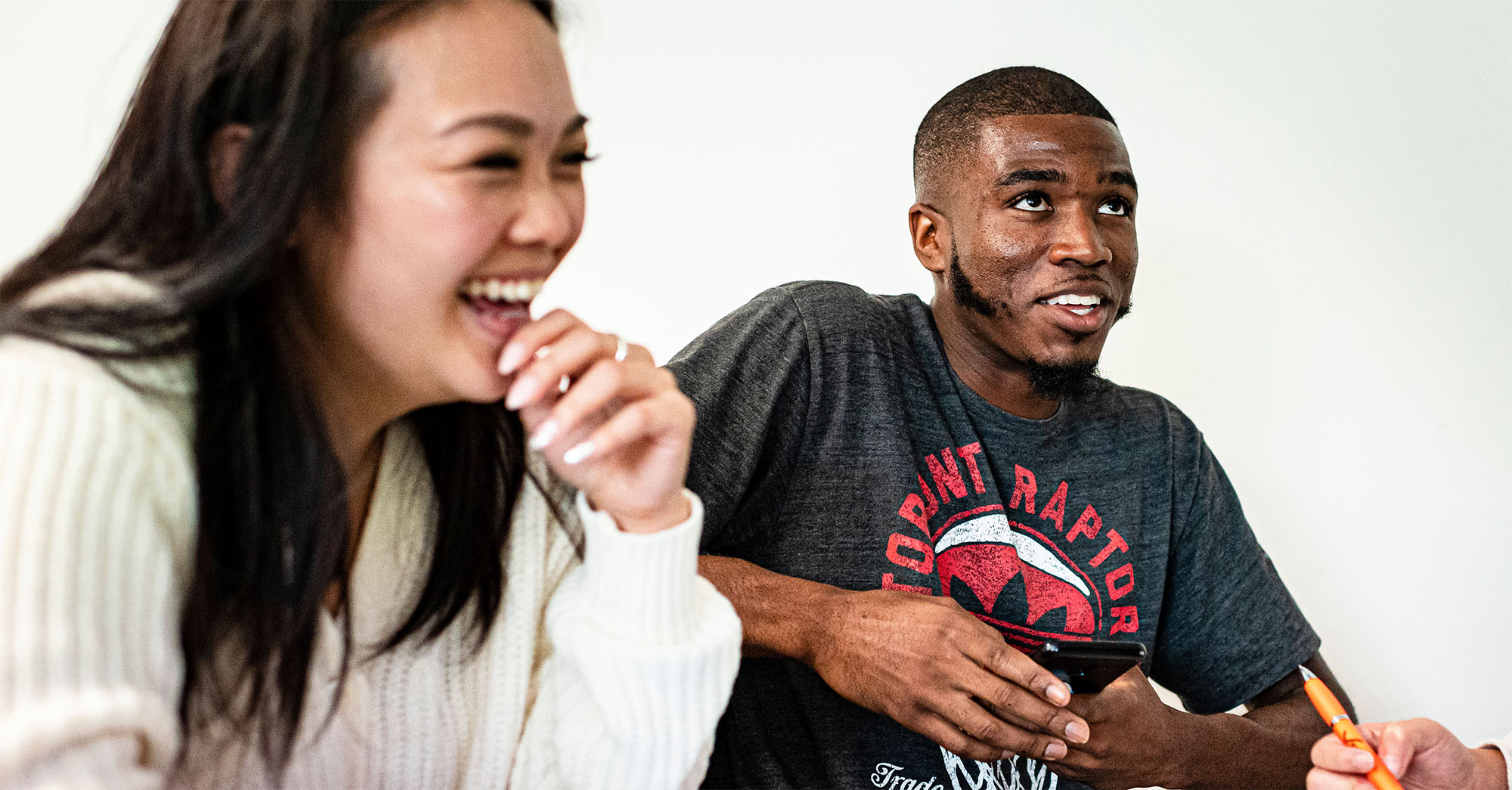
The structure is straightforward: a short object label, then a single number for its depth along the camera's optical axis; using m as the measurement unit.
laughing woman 0.66
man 1.16
